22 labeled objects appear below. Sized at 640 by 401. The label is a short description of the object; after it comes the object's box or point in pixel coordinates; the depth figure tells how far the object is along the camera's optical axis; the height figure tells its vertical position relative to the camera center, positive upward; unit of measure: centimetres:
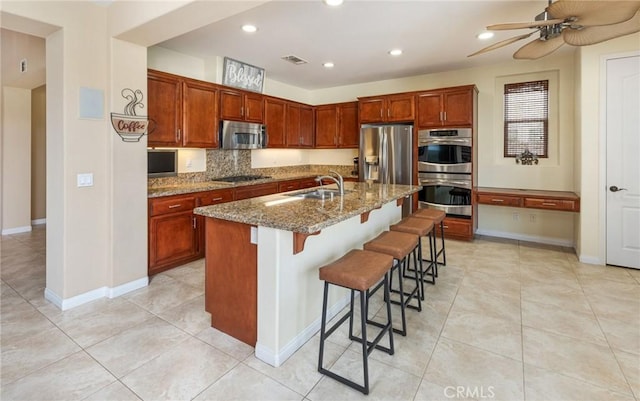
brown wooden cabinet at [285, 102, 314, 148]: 598 +128
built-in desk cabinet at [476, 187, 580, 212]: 424 -8
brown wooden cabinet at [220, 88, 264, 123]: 463 +131
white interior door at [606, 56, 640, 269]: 375 +37
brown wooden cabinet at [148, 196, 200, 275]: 358 -45
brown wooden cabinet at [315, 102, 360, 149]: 618 +130
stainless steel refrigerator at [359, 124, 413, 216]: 535 +65
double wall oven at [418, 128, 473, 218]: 492 +37
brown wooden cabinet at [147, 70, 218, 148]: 376 +102
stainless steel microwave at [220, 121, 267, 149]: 464 +87
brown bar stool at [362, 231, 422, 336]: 243 -41
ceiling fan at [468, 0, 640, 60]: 199 +120
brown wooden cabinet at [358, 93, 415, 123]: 533 +142
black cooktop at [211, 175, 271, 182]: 492 +24
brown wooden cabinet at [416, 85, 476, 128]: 486 +131
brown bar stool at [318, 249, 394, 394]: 187 -50
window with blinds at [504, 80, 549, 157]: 489 +114
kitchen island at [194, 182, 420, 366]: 209 -50
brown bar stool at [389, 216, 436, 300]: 304 -33
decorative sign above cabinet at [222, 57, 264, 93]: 468 +177
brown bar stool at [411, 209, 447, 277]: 355 -25
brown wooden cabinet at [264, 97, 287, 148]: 545 +123
